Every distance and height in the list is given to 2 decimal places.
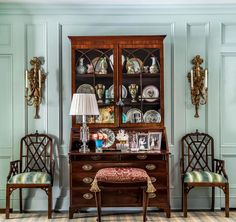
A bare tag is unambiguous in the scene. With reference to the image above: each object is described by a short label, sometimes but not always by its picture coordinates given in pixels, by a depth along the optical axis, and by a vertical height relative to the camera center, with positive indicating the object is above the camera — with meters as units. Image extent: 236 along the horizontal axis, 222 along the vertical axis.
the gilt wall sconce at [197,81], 5.36 +0.36
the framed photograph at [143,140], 5.25 -0.38
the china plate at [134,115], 5.29 -0.07
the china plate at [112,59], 5.26 +0.62
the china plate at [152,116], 5.29 -0.08
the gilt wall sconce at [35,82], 5.32 +0.34
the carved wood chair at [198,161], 5.08 -0.65
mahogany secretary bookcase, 5.22 +0.34
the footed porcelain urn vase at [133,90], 5.27 +0.23
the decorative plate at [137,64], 5.27 +0.56
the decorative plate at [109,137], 5.32 -0.34
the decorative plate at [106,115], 5.28 -0.07
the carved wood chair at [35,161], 5.01 -0.64
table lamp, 4.96 +0.05
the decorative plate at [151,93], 5.30 +0.20
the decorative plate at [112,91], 5.29 +0.23
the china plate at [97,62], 5.26 +0.58
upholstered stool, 4.49 -0.75
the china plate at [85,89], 5.27 +0.25
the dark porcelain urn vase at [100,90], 5.27 +0.24
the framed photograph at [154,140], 5.23 -0.37
